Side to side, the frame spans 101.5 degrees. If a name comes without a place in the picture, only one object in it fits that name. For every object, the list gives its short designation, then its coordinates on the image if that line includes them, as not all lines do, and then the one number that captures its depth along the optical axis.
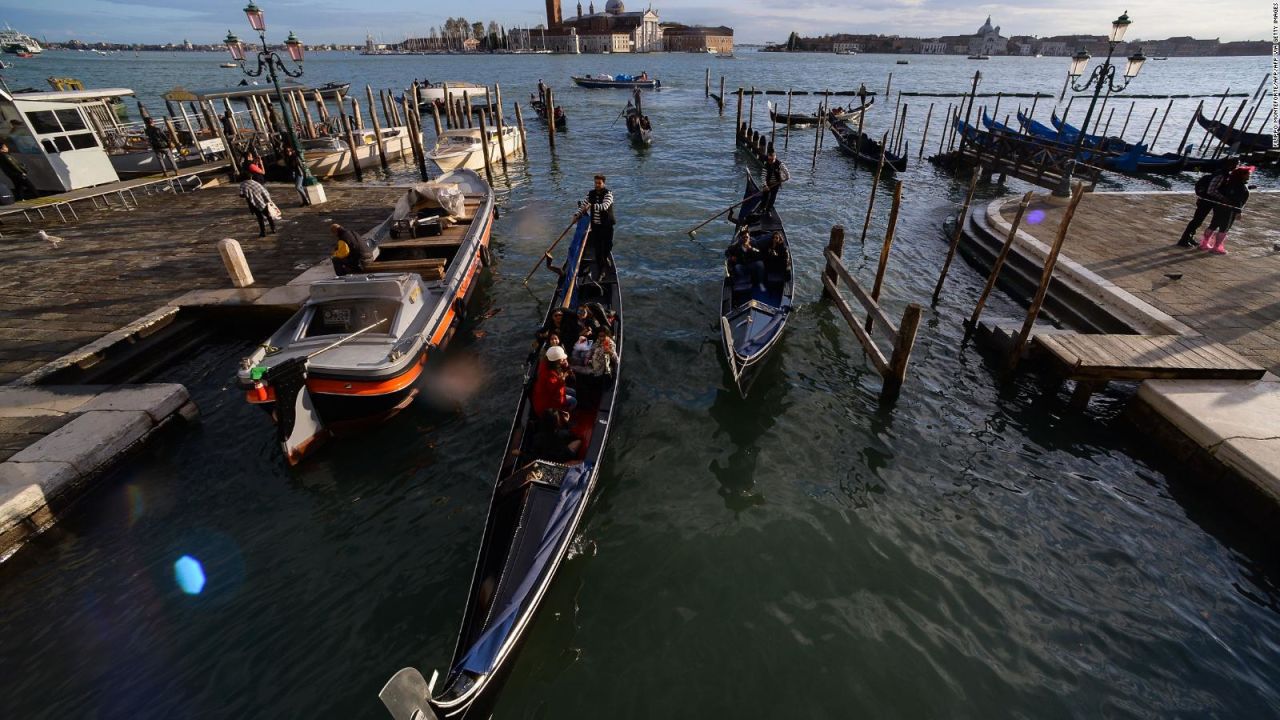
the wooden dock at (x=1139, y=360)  7.79
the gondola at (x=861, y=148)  24.12
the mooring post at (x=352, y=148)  23.55
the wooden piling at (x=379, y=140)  24.22
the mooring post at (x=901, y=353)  8.09
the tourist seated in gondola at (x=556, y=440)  6.69
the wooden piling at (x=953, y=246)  11.21
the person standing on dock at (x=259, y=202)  13.50
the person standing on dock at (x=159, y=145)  19.95
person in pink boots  10.71
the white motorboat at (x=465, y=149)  24.38
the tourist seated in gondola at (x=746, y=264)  11.22
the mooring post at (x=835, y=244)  11.38
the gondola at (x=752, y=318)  8.73
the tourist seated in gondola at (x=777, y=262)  11.43
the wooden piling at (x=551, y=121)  29.98
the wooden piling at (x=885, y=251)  10.20
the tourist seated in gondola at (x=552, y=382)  6.86
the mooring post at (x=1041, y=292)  8.12
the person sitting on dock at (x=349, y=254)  10.21
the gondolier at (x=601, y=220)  11.66
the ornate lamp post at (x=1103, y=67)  13.36
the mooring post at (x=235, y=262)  10.98
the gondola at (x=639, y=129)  31.41
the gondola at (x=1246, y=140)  25.56
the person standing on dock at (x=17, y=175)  14.78
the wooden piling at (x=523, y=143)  29.65
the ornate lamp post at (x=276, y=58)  14.52
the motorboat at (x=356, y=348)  7.28
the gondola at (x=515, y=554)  3.96
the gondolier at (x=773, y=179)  15.05
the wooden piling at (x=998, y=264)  9.36
